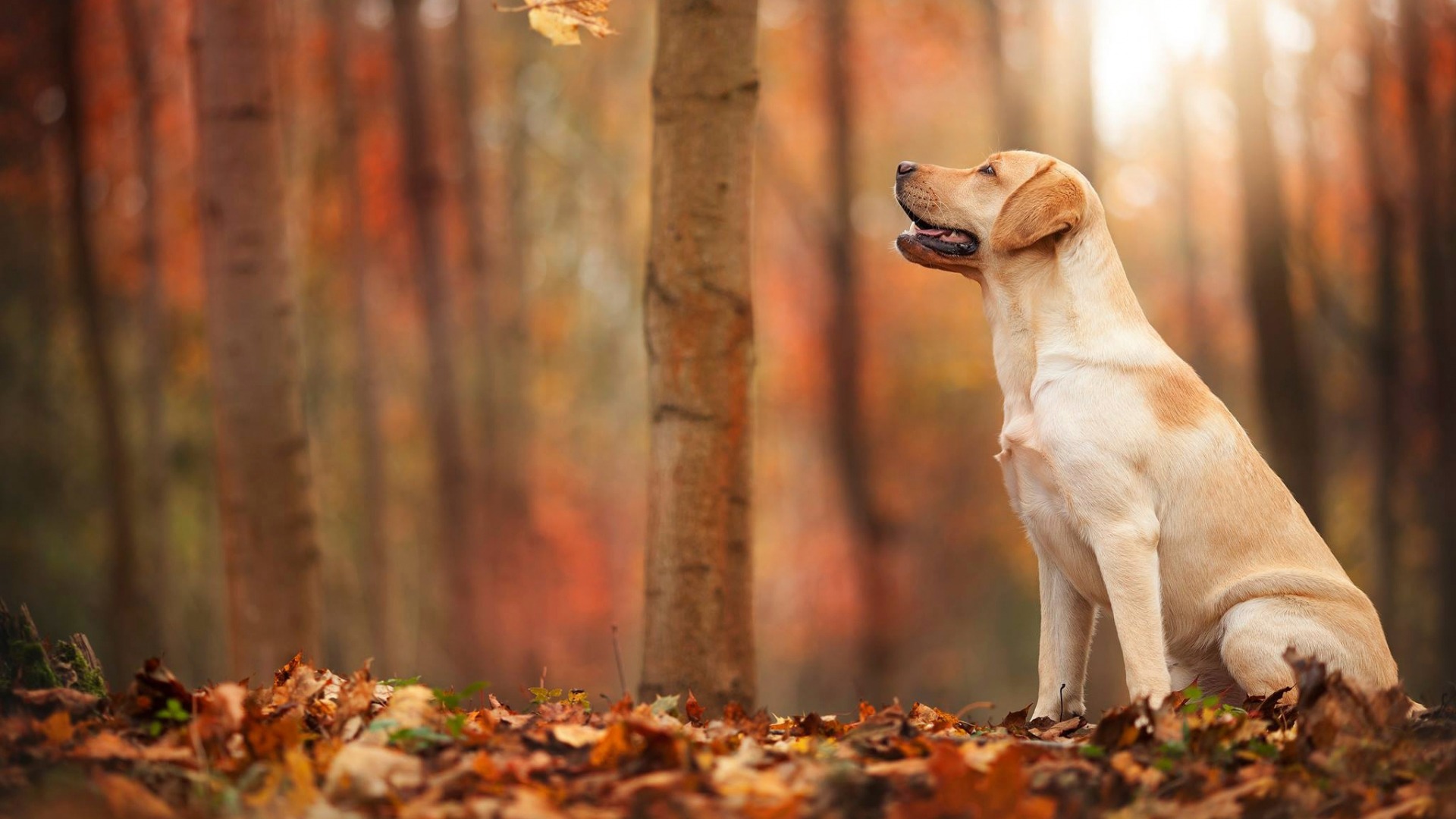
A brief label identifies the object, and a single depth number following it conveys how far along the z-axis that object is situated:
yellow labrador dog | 4.60
